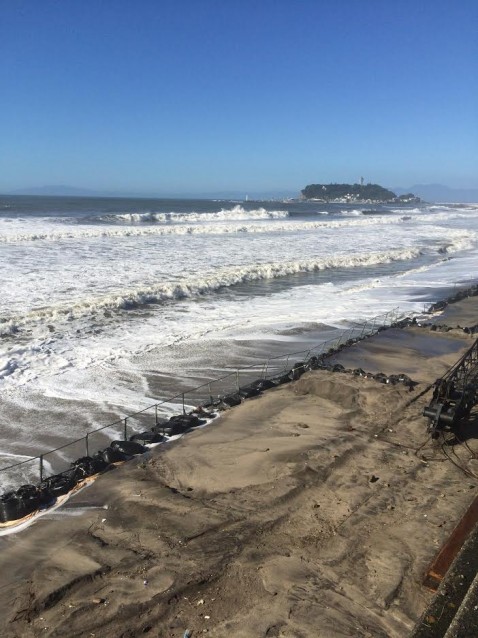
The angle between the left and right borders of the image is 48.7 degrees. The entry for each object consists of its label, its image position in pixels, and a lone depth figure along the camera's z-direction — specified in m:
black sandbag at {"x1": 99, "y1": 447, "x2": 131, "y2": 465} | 10.49
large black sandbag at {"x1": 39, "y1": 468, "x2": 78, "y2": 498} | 9.40
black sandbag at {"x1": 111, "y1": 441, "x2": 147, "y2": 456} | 10.86
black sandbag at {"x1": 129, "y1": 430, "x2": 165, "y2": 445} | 11.38
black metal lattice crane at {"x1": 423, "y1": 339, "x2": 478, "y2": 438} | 11.06
